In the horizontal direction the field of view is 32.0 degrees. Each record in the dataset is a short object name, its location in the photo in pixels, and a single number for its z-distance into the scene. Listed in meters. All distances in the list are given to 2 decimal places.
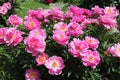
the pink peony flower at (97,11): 2.58
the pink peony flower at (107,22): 2.39
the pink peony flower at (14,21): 2.51
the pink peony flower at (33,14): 2.56
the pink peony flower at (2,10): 3.06
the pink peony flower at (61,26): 2.39
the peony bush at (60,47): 2.20
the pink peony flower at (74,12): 2.58
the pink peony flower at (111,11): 2.55
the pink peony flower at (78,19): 2.51
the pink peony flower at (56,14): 2.53
